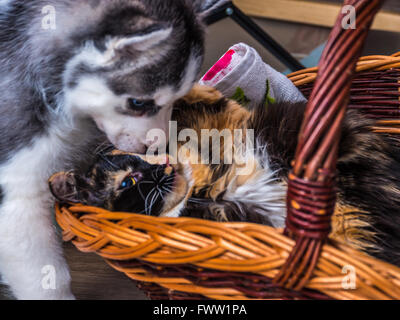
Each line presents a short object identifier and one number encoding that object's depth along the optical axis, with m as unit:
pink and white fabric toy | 0.97
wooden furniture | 1.86
